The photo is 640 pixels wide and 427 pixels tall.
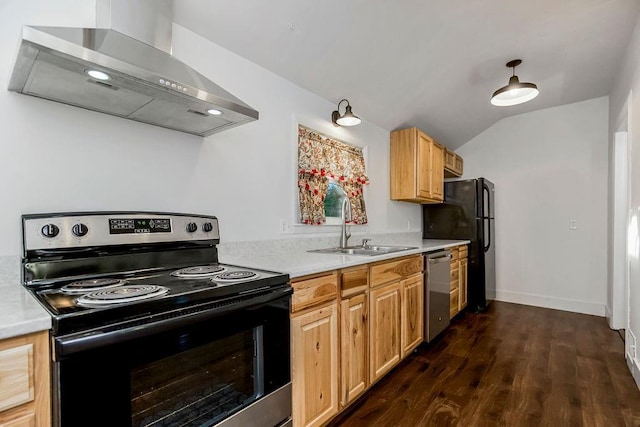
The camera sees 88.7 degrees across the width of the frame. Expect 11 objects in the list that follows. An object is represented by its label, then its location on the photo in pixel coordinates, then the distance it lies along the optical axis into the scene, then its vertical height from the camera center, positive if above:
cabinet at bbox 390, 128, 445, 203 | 3.50 +0.50
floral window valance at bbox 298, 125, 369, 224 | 2.51 +0.34
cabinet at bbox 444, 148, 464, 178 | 4.29 +0.64
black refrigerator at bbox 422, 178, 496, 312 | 3.91 -0.18
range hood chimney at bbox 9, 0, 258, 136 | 1.00 +0.48
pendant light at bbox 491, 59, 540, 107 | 2.71 +1.01
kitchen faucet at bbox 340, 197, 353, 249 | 2.79 -0.13
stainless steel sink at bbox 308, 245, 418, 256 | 2.56 -0.32
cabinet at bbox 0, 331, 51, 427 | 0.77 -0.41
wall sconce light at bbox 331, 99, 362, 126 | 2.60 +0.74
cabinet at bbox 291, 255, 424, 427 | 1.57 -0.70
